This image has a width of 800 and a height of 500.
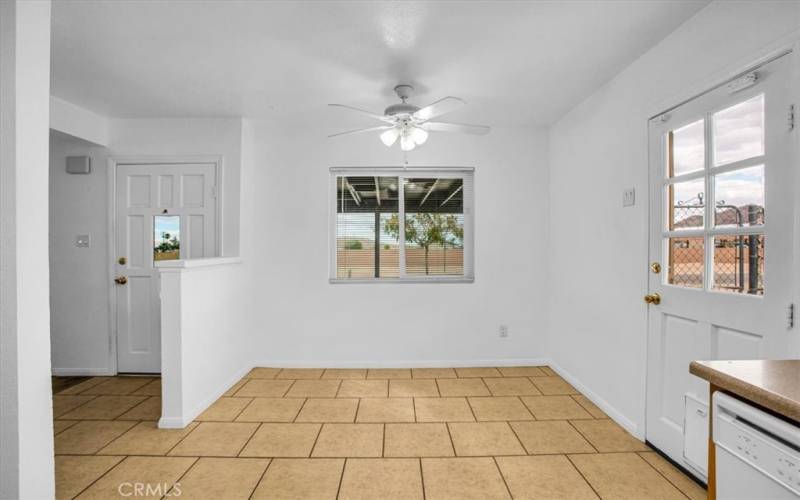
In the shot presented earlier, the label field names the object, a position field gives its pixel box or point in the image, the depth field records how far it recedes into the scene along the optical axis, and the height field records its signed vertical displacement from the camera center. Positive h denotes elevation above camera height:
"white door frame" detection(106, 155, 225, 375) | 3.57 +0.49
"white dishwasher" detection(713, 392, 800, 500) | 0.81 -0.48
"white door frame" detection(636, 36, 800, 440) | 1.48 +0.80
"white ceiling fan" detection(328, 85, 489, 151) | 2.59 +0.86
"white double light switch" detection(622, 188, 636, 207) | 2.50 +0.34
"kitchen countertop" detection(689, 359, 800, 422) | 0.85 -0.34
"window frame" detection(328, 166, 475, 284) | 3.87 +0.43
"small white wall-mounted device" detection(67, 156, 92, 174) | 3.57 +0.76
